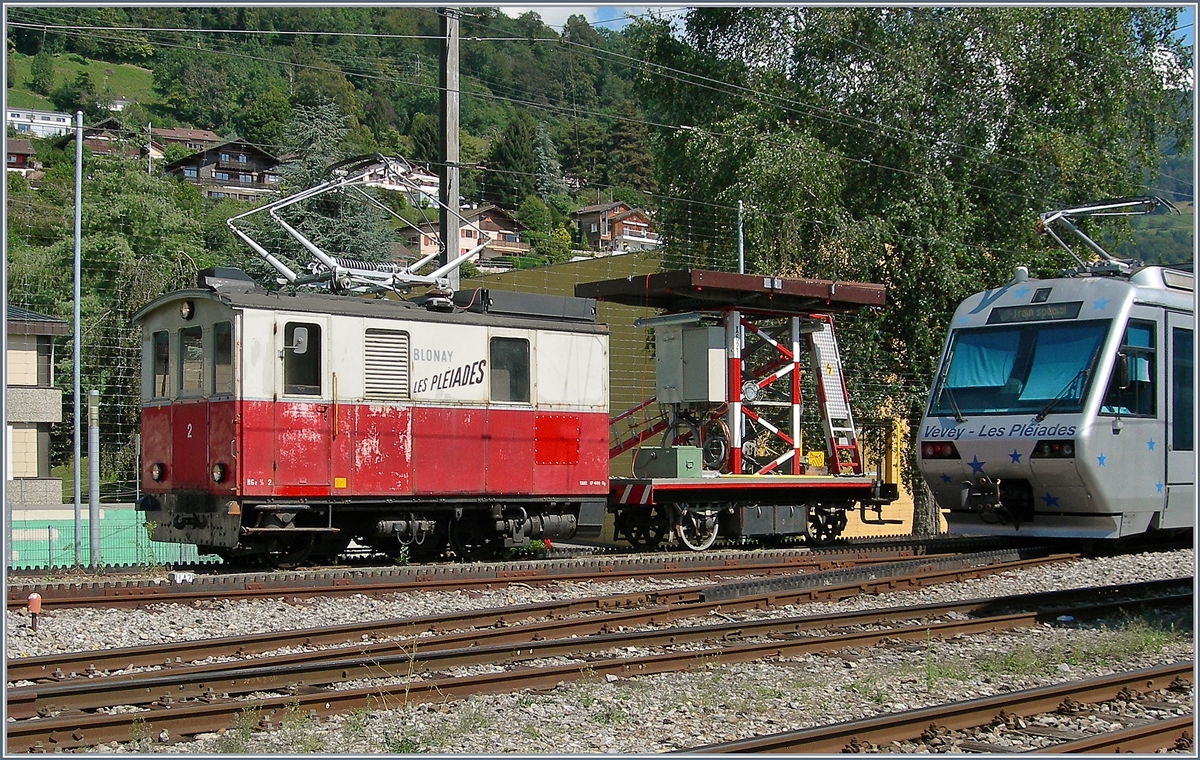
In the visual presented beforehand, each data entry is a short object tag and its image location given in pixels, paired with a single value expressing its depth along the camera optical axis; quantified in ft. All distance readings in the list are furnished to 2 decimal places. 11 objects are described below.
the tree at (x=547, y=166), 376.17
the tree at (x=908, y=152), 81.00
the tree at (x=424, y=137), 365.81
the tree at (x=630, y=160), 386.05
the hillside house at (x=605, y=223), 371.35
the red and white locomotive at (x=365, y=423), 44.39
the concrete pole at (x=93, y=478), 49.49
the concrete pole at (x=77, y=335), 53.88
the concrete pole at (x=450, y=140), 59.57
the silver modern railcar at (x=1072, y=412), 46.37
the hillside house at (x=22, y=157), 282.11
